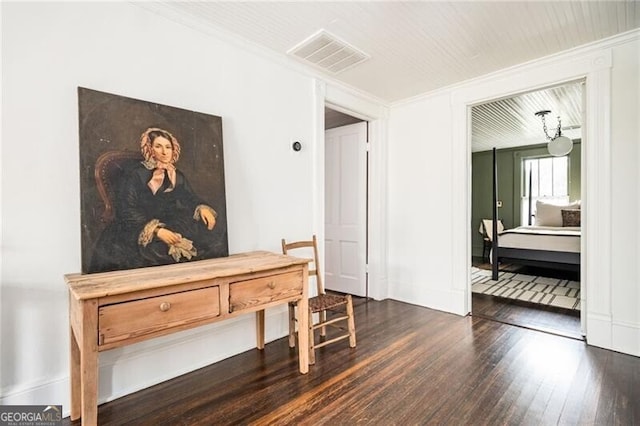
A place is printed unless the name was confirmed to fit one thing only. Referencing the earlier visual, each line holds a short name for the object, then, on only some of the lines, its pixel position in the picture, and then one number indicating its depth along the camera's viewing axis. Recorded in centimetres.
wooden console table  140
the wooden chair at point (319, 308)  242
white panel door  407
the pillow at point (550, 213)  626
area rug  395
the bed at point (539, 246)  473
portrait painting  182
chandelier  480
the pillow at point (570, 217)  595
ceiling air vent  254
